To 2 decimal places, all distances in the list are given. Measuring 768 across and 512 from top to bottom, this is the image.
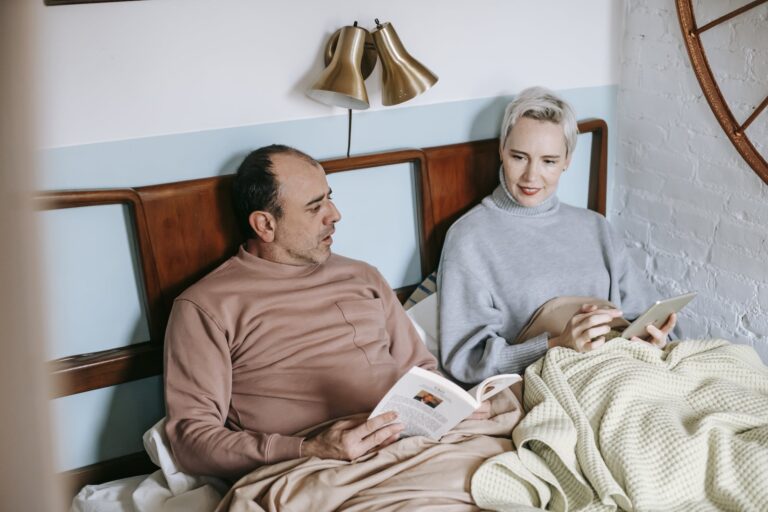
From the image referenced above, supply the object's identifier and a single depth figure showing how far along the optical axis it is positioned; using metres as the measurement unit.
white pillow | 2.11
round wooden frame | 2.15
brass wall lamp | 1.85
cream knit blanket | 1.54
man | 1.61
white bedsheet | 1.63
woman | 2.03
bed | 1.58
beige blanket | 1.48
